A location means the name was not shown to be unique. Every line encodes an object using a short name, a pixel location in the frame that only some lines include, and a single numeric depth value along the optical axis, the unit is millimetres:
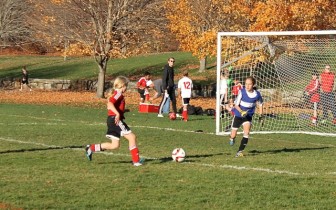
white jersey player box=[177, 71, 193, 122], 25905
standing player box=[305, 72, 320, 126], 25172
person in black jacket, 26125
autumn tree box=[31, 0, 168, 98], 39438
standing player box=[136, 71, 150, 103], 32094
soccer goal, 24672
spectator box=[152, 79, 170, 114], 31608
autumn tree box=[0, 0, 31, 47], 46872
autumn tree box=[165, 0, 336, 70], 31391
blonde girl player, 13516
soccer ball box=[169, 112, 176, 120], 25969
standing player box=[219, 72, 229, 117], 25984
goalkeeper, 15859
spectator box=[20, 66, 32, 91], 50250
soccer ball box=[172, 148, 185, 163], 14227
